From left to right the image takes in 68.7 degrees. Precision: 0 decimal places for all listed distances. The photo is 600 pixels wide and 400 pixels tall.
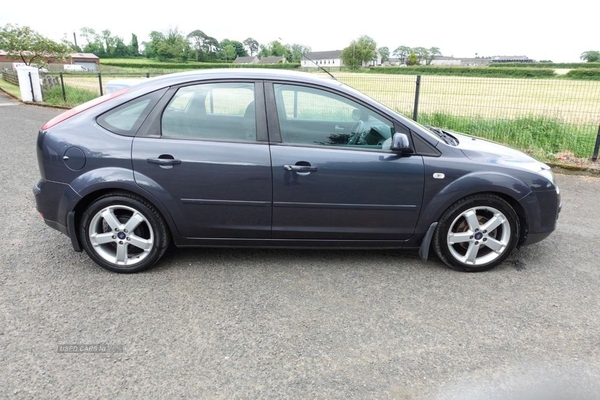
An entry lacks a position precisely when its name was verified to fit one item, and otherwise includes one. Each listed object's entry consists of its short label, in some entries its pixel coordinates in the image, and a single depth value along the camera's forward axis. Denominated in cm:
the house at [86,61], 8247
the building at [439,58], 11875
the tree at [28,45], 3806
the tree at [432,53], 11498
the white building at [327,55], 11138
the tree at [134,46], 11792
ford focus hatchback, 338
